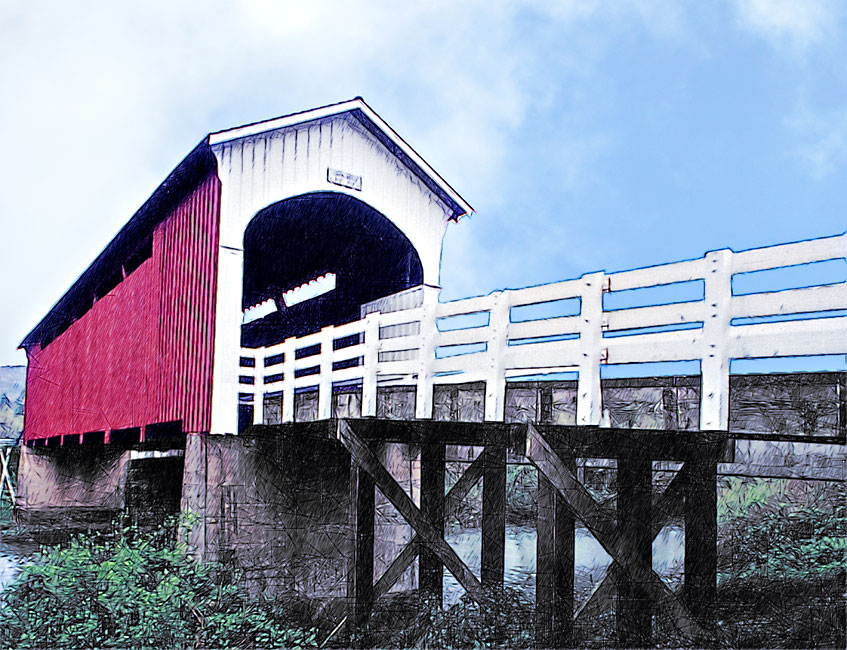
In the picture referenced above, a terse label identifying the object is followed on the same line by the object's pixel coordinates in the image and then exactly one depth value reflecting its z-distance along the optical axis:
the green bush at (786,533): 10.16
